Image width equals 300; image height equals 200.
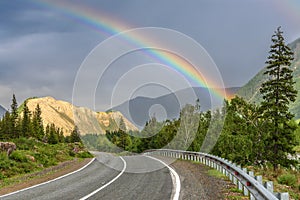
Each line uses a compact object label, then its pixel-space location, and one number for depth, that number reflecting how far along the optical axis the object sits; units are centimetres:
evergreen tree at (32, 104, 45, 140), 9431
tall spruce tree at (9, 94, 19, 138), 8450
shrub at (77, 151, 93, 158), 3959
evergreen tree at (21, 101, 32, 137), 8719
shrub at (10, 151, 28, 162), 2234
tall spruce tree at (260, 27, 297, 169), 3422
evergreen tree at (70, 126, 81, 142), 12669
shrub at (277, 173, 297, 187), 2241
